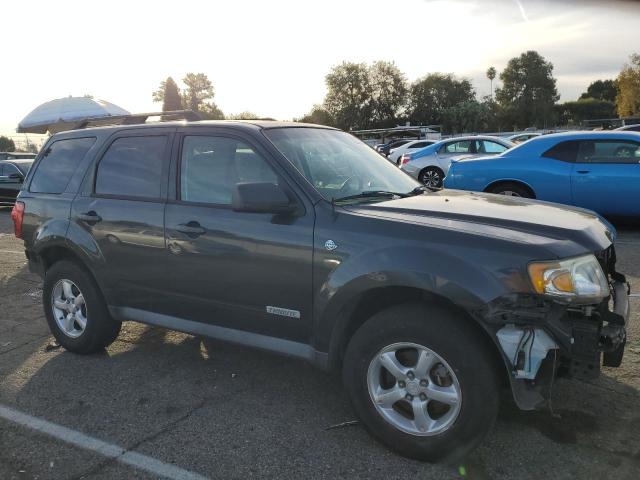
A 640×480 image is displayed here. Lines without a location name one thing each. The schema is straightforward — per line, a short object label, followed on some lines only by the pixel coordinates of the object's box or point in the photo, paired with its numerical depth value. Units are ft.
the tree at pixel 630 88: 168.66
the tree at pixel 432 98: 255.50
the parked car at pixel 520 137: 78.33
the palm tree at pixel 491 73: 292.32
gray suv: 8.60
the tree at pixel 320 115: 252.30
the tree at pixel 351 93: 250.16
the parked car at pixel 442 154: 48.45
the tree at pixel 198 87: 270.05
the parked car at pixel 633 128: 50.95
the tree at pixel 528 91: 246.47
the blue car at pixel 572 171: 26.40
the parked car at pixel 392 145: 105.04
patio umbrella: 57.62
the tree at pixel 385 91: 253.03
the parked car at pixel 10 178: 47.85
